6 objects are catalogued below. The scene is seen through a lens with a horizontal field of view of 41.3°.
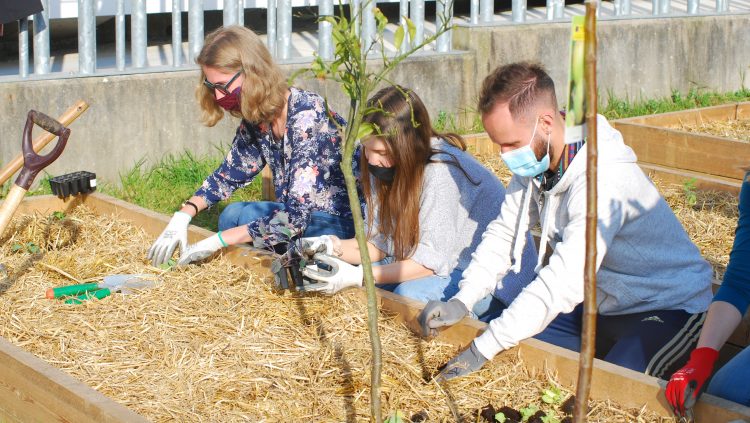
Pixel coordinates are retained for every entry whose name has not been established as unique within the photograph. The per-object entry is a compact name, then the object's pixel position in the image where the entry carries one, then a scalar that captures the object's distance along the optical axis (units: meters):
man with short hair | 2.80
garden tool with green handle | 3.66
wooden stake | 1.56
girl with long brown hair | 3.34
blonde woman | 3.83
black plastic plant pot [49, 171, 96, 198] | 4.71
